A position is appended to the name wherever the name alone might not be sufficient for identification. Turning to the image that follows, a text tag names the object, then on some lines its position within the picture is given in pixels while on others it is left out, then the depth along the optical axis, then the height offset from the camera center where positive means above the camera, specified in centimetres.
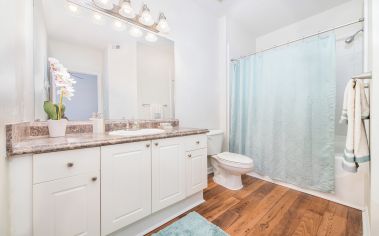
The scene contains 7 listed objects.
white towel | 103 -8
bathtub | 151 -74
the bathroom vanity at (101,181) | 80 -42
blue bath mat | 123 -93
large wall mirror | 126 +54
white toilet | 184 -59
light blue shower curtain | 169 +7
